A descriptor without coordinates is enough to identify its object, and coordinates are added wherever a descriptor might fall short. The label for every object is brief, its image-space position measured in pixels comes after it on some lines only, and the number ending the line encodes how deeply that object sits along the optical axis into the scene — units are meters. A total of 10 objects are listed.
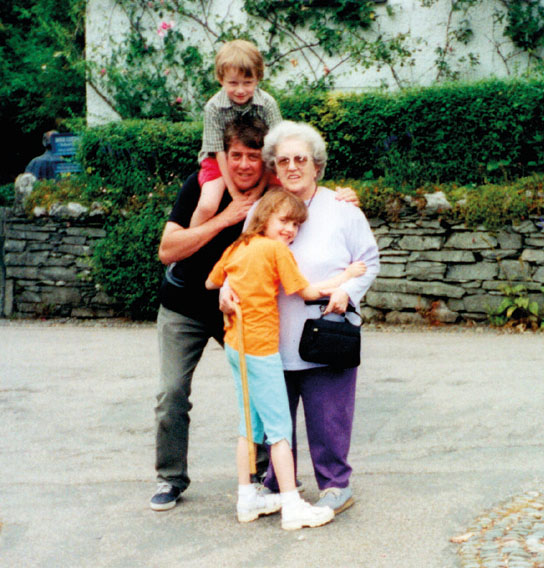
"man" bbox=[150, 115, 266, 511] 4.25
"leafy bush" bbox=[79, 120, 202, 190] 10.89
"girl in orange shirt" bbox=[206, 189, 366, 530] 3.98
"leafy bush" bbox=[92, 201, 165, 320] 10.41
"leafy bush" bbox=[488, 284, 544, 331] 9.19
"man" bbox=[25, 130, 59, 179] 13.87
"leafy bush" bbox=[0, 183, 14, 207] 19.02
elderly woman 4.09
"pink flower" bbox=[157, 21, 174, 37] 12.70
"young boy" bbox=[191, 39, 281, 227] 4.29
